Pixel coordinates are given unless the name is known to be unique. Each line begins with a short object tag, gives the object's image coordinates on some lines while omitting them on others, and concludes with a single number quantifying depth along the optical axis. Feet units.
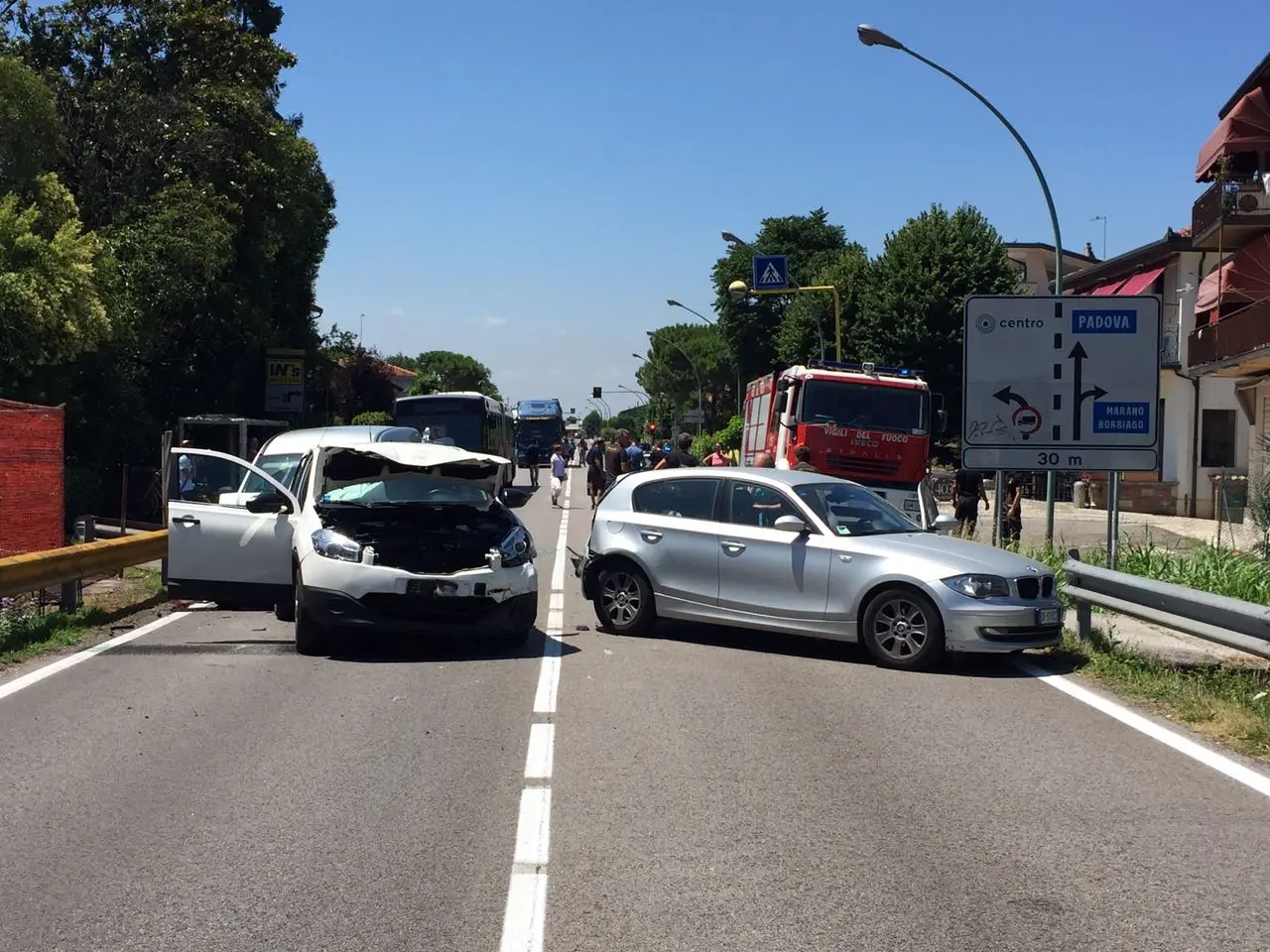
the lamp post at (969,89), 60.64
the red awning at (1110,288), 133.39
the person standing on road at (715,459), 82.08
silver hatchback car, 31.96
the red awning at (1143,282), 123.44
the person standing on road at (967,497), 70.03
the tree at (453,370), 535.93
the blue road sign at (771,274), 112.37
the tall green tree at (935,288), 136.05
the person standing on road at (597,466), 97.09
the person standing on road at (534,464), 150.61
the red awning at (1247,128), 88.84
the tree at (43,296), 64.39
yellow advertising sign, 116.78
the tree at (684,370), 364.79
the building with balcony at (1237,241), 86.71
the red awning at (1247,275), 90.38
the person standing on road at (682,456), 70.23
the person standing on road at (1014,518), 72.64
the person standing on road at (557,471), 112.88
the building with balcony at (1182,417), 118.52
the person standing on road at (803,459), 54.65
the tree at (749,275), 210.59
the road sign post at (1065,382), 44.60
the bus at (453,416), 112.68
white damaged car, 32.91
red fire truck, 67.56
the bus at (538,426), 199.82
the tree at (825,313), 169.48
